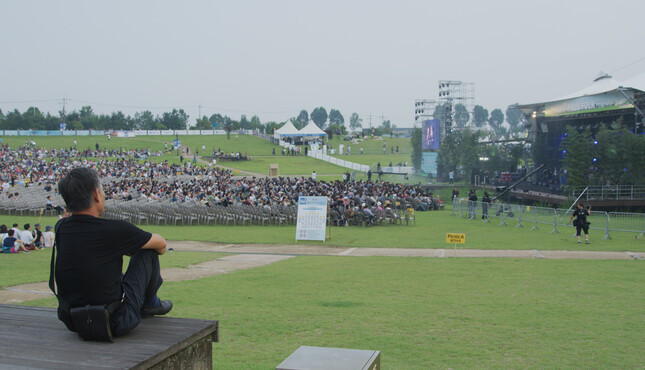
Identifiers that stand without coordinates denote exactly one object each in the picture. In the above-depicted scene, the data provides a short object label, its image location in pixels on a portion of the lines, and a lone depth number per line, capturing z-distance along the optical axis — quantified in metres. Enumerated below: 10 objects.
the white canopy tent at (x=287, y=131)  86.50
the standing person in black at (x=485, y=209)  28.72
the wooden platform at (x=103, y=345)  3.54
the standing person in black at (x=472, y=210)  29.52
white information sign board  21.53
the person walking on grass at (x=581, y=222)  19.98
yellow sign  16.52
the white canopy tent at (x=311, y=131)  85.66
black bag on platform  3.92
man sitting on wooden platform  4.01
